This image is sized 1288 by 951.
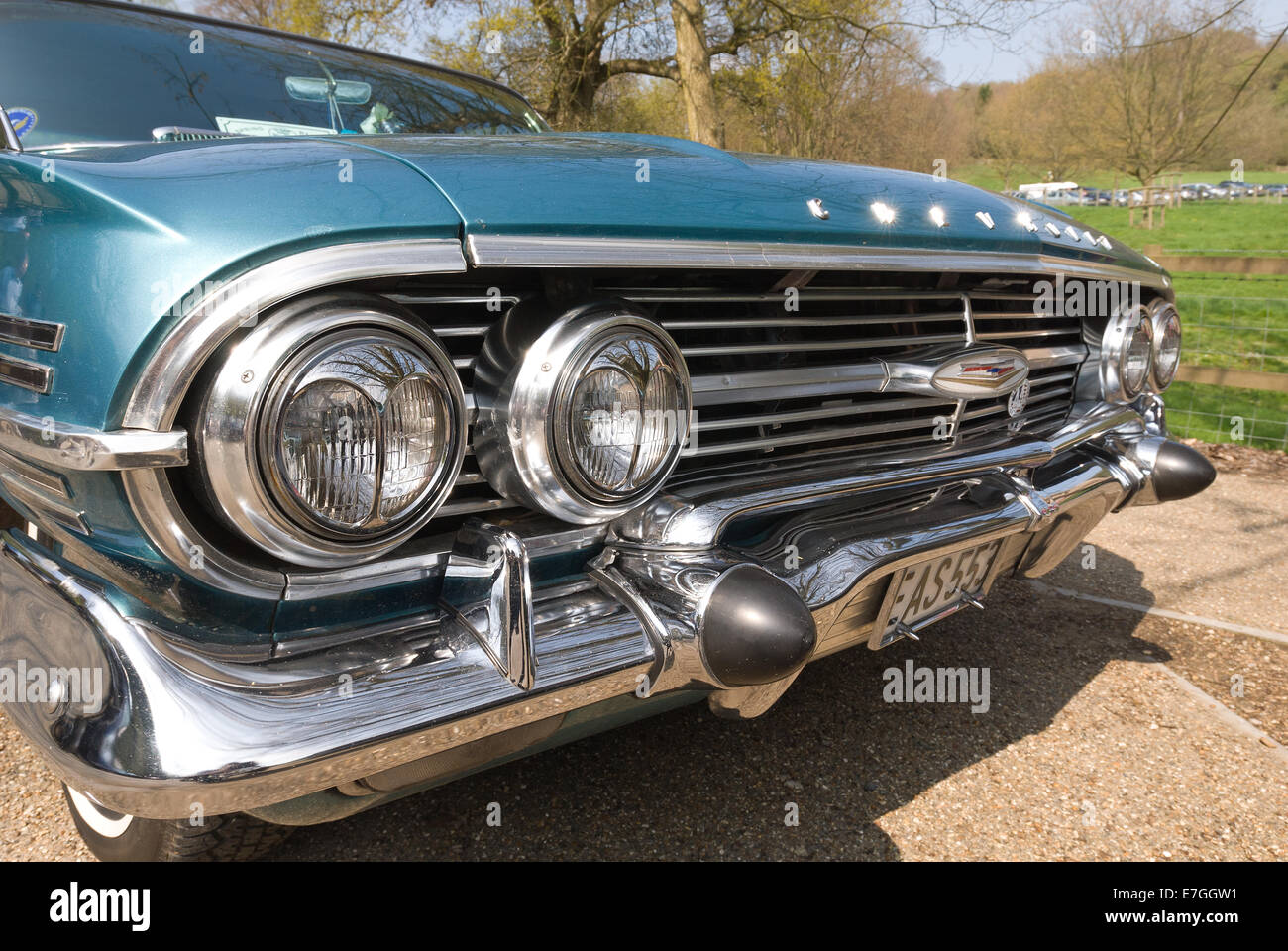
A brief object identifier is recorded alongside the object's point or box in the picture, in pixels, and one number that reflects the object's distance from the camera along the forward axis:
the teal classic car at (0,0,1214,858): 1.11
